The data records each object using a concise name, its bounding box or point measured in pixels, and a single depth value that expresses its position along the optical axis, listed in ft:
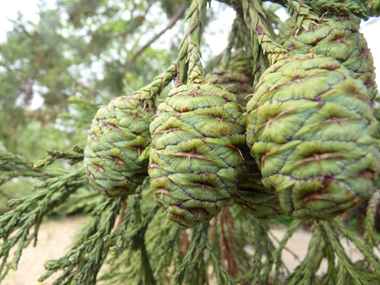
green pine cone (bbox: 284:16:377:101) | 0.39
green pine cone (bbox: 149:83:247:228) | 0.35
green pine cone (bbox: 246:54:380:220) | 0.29
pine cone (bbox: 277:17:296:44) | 0.60
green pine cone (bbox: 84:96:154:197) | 0.43
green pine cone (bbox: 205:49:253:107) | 0.67
